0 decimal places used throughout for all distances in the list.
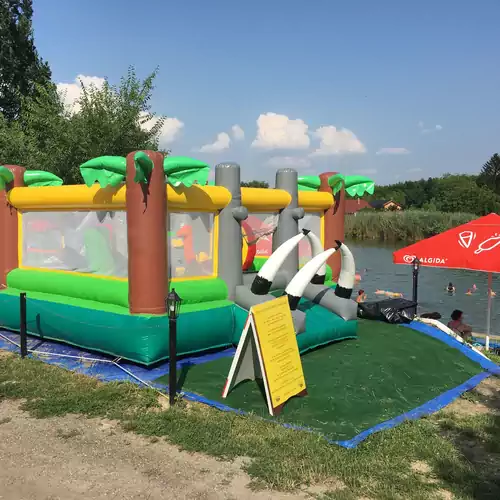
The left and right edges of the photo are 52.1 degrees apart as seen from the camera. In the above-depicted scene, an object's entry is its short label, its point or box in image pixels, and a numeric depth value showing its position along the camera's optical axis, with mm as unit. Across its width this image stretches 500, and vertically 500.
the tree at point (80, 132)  14922
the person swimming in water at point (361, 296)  12944
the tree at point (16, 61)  23562
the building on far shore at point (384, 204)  76938
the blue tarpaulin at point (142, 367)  5059
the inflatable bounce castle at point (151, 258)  6242
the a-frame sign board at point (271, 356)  5027
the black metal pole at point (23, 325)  6789
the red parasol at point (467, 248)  7430
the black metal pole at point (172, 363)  5125
